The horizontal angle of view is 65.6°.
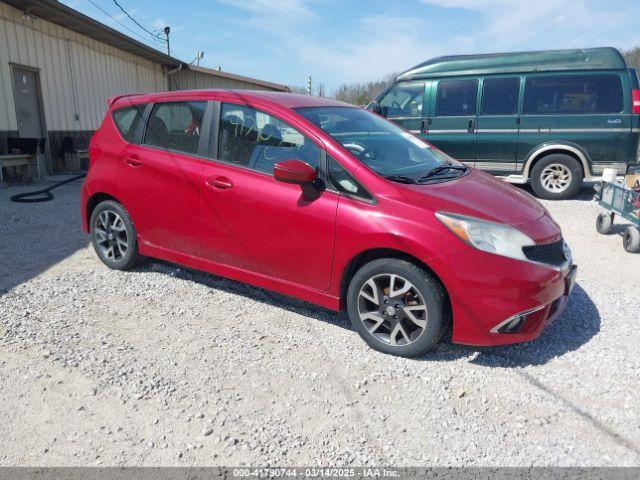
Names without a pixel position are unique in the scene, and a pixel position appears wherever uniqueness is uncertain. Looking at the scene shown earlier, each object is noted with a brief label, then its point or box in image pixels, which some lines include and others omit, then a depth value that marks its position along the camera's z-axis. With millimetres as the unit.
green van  8312
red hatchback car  3049
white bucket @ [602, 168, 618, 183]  6824
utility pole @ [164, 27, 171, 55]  29578
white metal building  10109
